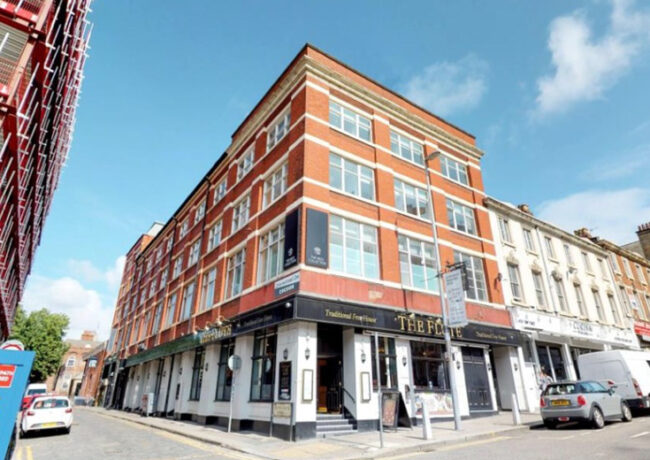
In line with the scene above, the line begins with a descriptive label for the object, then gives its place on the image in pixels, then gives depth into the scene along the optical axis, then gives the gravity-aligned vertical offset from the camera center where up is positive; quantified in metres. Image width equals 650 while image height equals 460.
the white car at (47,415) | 13.67 -1.20
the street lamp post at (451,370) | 12.87 +0.38
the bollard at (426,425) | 10.73 -1.21
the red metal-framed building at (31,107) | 11.78 +10.59
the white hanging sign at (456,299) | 14.32 +3.10
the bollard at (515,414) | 13.56 -1.16
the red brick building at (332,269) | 13.59 +4.89
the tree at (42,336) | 45.53 +5.39
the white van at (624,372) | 14.89 +0.35
